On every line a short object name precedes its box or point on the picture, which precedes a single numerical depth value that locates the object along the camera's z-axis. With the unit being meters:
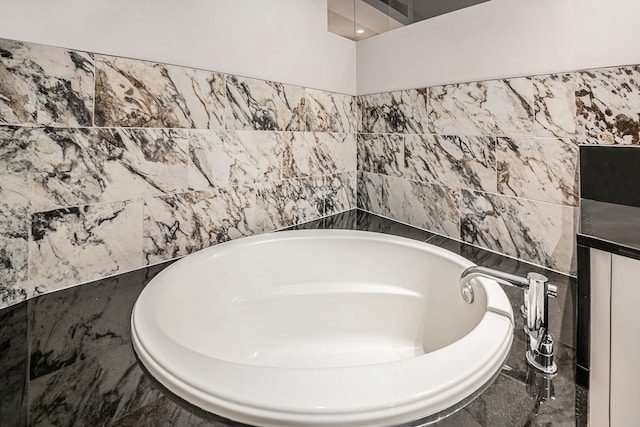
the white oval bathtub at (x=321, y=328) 0.60
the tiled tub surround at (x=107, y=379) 0.61
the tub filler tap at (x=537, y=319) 0.75
